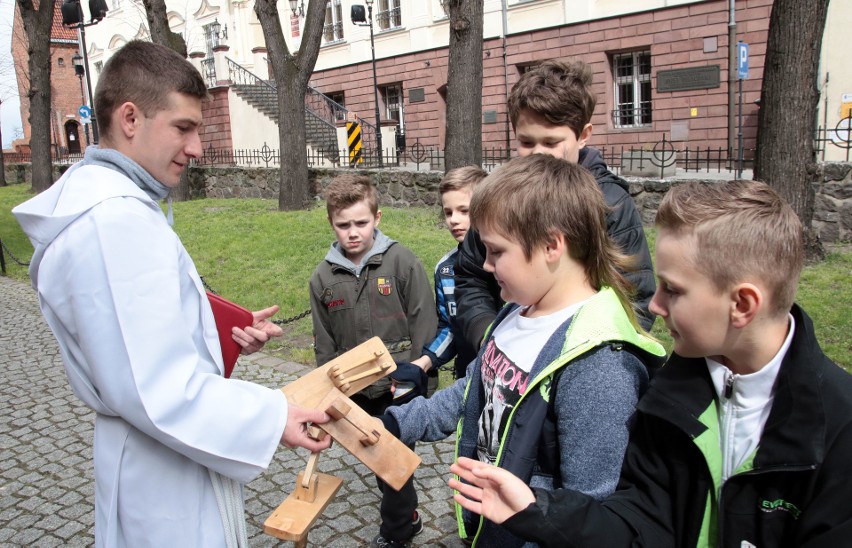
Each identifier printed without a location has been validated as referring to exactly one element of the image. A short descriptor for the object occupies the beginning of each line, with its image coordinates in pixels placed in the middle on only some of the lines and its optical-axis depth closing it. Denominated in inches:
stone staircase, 885.2
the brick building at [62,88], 1940.2
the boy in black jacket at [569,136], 88.7
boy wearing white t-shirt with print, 60.5
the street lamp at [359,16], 843.8
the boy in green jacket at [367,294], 127.6
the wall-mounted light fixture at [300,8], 1038.6
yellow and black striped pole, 703.7
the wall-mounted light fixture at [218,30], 1230.3
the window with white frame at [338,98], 985.9
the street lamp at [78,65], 1007.8
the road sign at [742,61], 501.7
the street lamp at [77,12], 622.8
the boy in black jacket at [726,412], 52.7
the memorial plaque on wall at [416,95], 931.3
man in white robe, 63.6
